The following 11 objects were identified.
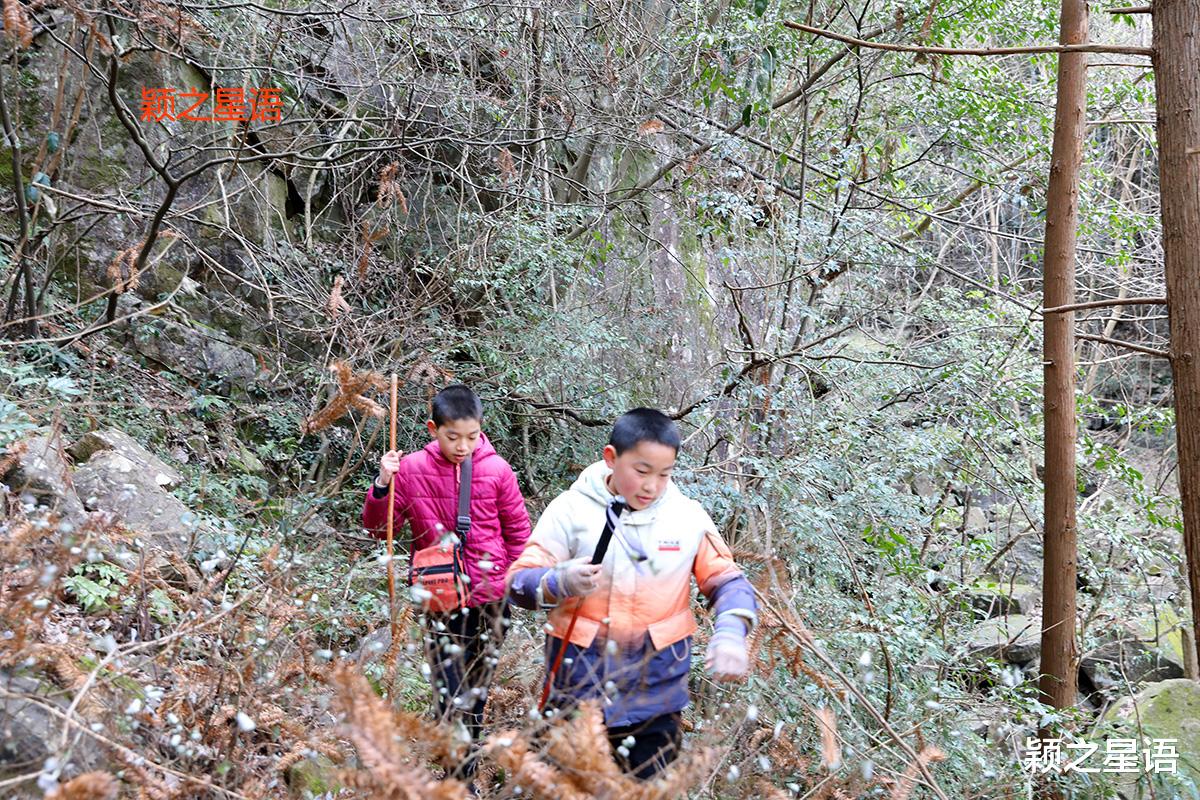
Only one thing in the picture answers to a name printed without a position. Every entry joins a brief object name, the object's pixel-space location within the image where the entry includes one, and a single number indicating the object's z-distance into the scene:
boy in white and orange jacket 2.71
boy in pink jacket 3.87
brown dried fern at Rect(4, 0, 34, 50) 3.99
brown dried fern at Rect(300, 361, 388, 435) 3.91
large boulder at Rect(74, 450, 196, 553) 4.50
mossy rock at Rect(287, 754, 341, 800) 2.93
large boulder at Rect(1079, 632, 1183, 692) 8.12
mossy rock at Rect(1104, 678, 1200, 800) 5.50
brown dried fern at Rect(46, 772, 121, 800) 1.82
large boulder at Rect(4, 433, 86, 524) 4.17
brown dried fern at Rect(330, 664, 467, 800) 1.78
